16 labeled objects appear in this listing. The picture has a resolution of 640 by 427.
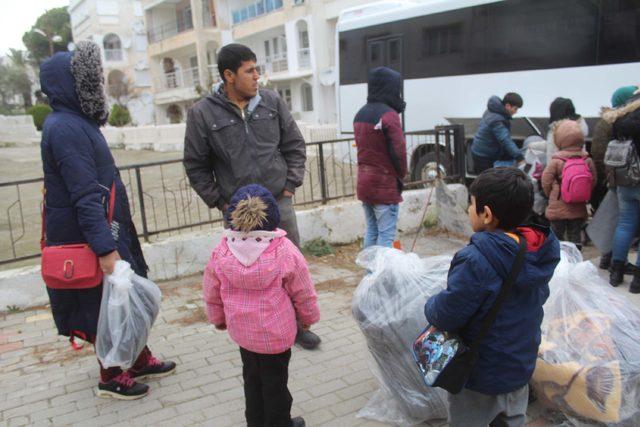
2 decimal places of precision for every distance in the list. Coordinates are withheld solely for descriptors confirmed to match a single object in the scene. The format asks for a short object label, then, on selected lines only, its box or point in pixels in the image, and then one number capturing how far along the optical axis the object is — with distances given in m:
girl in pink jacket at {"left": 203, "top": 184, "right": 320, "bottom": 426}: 2.30
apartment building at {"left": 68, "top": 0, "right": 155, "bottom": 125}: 43.69
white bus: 6.97
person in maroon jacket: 4.23
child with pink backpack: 4.73
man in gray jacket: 3.34
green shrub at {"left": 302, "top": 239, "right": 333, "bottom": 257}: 5.89
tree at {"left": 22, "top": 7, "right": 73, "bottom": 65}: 57.62
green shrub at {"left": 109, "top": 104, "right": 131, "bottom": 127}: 35.31
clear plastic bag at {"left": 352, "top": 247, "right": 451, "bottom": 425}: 2.64
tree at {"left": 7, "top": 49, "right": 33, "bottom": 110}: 52.25
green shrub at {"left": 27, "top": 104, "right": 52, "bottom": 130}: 41.19
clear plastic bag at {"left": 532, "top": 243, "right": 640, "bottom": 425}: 2.49
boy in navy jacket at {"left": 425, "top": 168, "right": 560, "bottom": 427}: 1.92
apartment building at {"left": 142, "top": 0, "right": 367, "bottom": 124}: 26.84
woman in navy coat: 2.74
